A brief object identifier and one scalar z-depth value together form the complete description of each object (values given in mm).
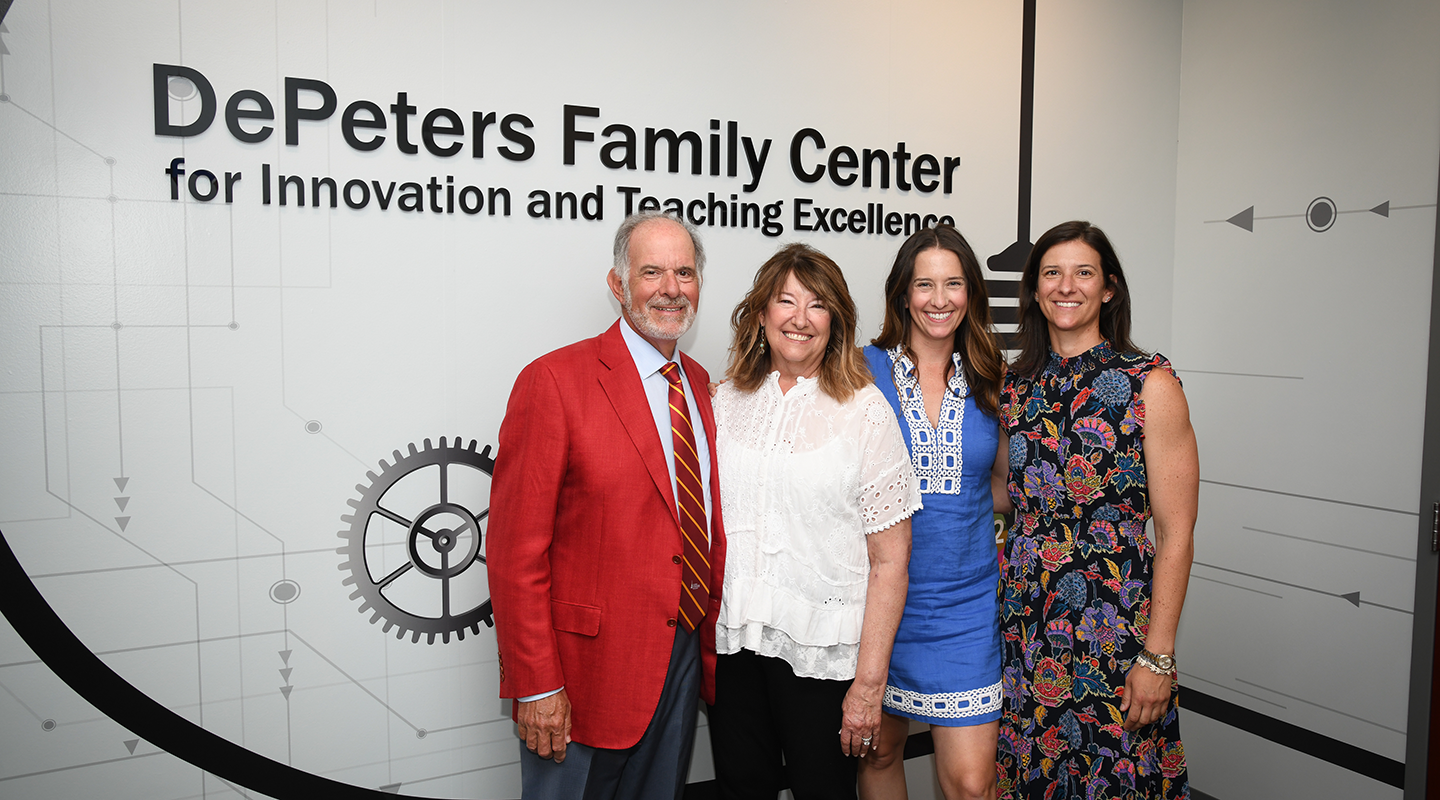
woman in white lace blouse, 2012
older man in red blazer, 1938
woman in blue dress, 2207
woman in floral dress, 2037
